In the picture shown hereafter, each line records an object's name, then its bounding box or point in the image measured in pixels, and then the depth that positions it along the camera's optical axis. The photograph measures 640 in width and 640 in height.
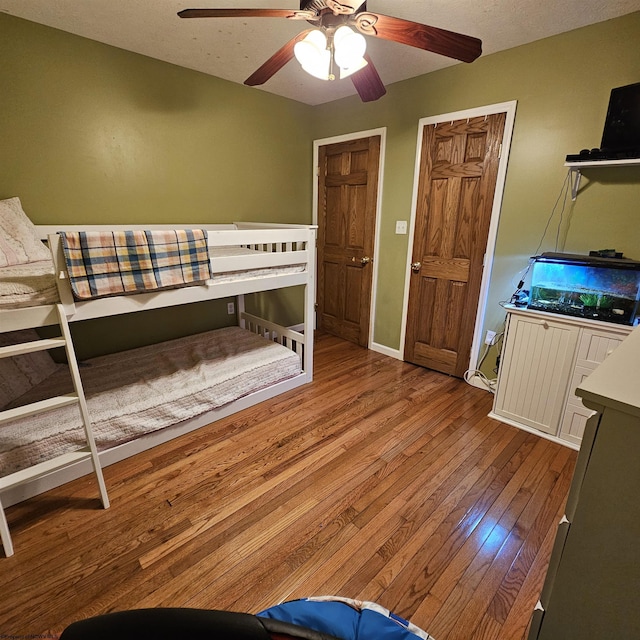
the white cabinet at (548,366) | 1.96
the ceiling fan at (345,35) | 1.39
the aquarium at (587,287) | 1.86
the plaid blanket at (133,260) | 1.62
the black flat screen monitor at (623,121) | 1.81
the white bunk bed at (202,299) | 1.56
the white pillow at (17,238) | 1.89
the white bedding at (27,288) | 1.48
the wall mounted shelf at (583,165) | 1.83
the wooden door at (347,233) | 3.27
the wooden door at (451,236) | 2.54
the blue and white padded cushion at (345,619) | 0.73
